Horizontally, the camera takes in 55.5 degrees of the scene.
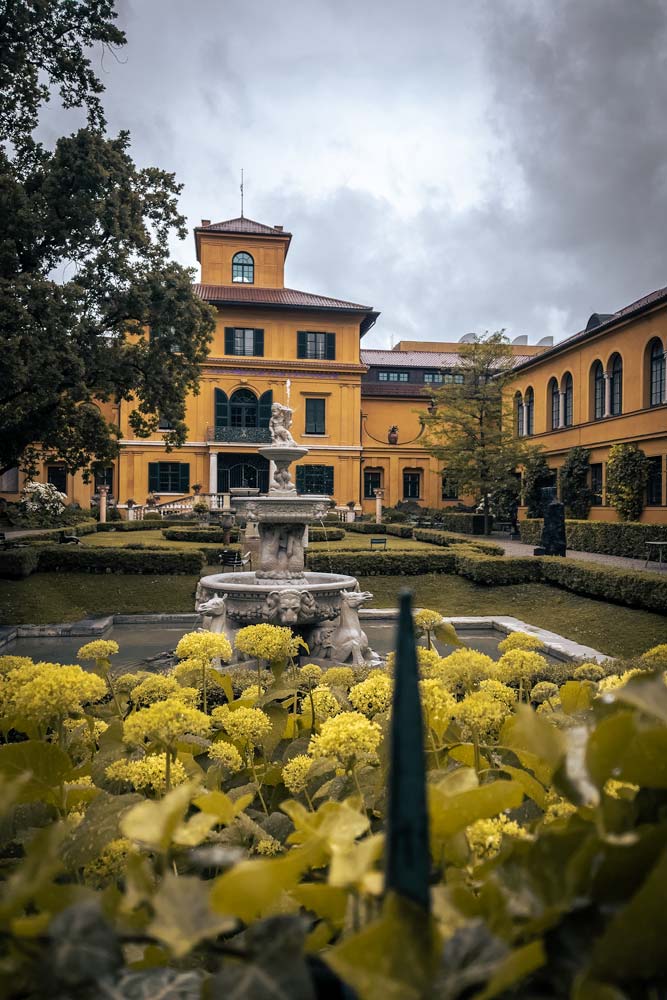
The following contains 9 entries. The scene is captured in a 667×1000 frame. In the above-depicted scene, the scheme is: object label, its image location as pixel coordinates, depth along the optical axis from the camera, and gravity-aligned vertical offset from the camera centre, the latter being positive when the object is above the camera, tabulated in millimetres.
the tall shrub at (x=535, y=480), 30672 +1001
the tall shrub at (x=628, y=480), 23453 +766
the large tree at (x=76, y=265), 11141 +4803
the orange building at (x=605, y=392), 23156 +4723
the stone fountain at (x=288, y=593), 7398 -1146
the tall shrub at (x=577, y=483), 27406 +761
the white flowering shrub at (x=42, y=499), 18020 +74
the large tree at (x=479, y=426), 29156 +3546
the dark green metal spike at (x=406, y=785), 535 -243
